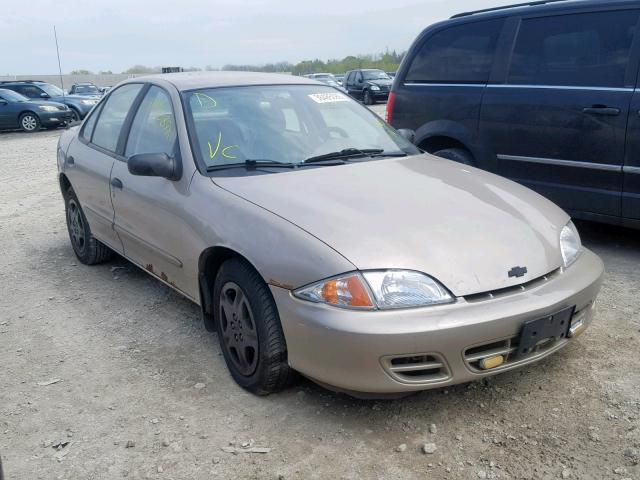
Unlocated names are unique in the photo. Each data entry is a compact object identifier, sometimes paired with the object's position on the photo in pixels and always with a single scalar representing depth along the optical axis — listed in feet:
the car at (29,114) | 63.21
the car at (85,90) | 92.10
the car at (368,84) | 87.04
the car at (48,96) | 70.08
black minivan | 14.96
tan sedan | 8.42
